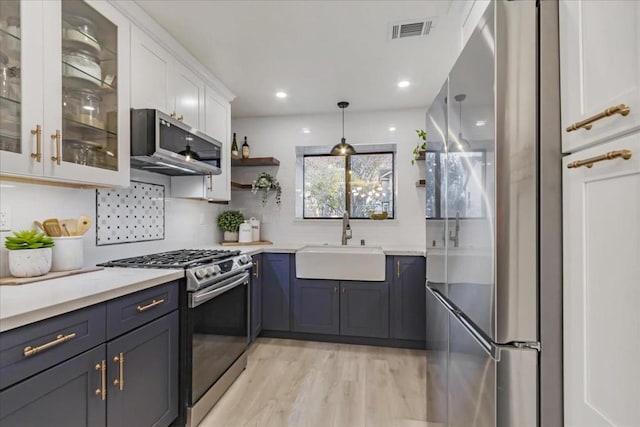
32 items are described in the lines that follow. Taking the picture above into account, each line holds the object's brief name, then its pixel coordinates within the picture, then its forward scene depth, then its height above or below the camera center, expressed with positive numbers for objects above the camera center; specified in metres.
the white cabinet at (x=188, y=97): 2.37 +0.94
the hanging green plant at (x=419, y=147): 3.44 +0.75
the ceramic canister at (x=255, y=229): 3.67 -0.15
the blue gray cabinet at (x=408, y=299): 2.93 -0.77
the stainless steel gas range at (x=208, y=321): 1.78 -0.67
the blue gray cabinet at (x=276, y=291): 3.16 -0.75
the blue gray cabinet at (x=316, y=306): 3.07 -0.88
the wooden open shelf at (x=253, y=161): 3.68 +0.64
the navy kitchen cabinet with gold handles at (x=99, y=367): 0.99 -0.58
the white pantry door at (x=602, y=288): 0.69 -0.18
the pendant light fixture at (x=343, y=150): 3.19 +0.66
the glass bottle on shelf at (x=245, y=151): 3.77 +0.77
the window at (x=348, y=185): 3.78 +0.37
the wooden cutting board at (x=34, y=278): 1.39 -0.28
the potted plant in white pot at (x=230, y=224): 3.62 -0.09
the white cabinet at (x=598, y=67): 0.68 +0.36
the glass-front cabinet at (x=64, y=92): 1.31 +0.60
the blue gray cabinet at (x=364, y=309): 2.98 -0.88
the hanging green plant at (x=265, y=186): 3.70 +0.36
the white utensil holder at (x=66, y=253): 1.65 -0.19
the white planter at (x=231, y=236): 3.65 -0.23
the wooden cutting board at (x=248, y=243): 3.50 -0.30
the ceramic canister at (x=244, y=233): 3.58 -0.20
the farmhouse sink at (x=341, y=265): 2.97 -0.47
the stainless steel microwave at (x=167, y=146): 1.90 +0.46
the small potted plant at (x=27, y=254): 1.47 -0.18
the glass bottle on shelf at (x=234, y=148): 3.71 +0.81
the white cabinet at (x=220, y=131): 2.81 +0.79
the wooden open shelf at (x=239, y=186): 3.61 +0.35
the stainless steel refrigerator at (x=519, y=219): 0.94 -0.01
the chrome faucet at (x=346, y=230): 3.50 -0.16
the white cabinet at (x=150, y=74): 1.94 +0.93
